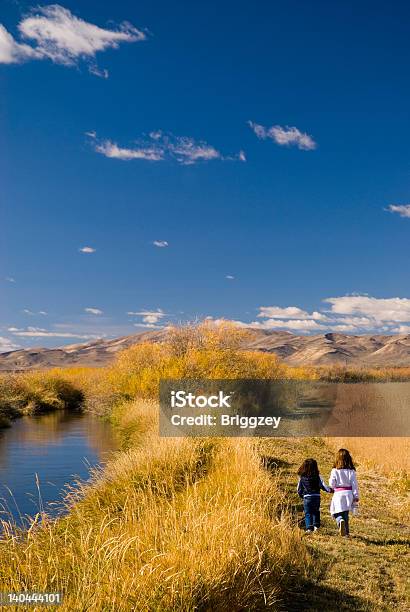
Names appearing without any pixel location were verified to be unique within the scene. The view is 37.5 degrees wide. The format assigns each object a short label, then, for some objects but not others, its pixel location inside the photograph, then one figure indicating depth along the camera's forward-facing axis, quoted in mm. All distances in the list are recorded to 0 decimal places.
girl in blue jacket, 11961
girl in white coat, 11844
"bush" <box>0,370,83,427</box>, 43706
